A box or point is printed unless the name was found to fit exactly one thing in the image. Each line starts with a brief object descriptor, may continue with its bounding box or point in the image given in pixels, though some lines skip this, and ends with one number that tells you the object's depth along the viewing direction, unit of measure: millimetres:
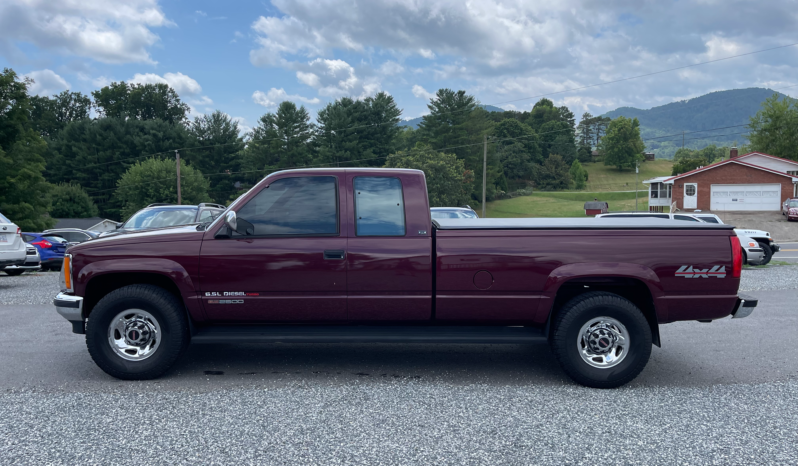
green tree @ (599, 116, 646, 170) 121250
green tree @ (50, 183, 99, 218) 65625
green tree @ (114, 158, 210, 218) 65875
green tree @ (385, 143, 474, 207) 60375
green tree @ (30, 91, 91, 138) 82250
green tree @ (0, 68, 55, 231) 31609
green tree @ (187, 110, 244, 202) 75375
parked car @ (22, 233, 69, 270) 17859
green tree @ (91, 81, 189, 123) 86750
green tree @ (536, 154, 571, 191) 106562
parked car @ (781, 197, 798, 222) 42500
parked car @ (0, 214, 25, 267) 11820
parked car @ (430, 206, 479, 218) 15720
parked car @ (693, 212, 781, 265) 16828
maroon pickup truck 4949
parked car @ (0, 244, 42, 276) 13188
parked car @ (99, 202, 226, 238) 11766
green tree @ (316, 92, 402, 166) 71562
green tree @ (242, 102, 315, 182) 74500
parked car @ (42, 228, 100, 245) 19859
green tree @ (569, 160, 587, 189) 106562
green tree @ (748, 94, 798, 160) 69250
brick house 49969
